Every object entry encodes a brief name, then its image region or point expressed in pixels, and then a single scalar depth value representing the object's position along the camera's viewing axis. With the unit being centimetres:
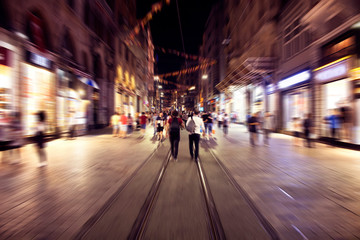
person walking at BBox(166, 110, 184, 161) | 733
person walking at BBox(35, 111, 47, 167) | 628
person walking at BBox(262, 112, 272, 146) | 1113
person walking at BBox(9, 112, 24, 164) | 785
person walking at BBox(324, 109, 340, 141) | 1023
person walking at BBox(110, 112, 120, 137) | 1491
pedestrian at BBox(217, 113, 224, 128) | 1982
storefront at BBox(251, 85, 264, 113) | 2189
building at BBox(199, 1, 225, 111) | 3966
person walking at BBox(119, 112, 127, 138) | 1399
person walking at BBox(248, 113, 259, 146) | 1049
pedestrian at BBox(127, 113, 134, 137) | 1628
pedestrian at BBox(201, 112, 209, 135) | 1334
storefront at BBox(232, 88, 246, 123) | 2853
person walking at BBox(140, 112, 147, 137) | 1444
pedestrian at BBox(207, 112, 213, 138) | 1380
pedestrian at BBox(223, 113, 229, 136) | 1581
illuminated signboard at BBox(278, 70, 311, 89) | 1367
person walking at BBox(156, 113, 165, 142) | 1238
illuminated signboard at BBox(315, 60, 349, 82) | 1032
